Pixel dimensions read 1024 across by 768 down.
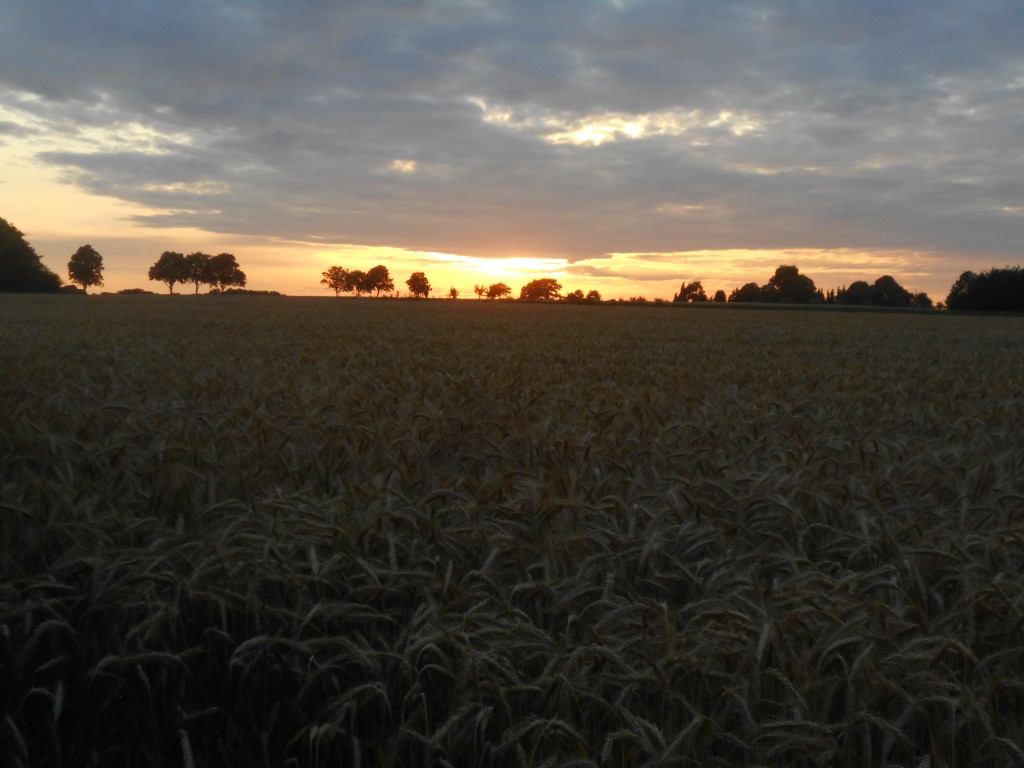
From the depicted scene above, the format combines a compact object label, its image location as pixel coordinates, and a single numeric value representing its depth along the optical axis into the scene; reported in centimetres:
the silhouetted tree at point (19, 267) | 8069
